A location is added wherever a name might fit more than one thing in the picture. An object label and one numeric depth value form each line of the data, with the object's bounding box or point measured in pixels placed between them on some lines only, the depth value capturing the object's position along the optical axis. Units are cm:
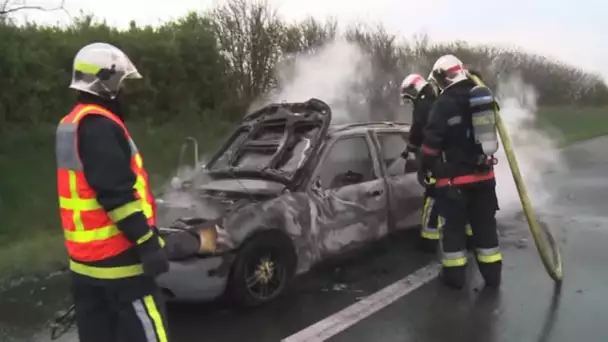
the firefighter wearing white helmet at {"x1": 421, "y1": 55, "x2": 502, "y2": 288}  616
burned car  557
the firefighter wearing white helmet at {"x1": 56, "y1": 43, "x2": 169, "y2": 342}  336
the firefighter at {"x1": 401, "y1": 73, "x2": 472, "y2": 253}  739
